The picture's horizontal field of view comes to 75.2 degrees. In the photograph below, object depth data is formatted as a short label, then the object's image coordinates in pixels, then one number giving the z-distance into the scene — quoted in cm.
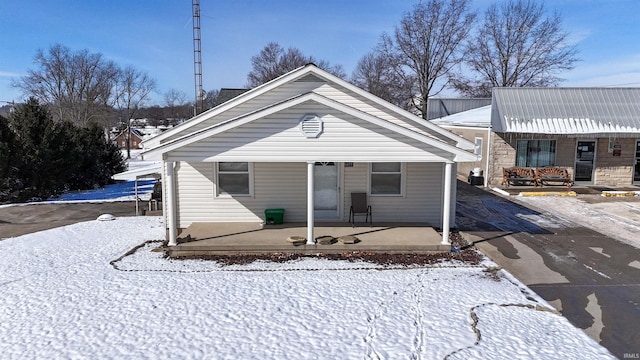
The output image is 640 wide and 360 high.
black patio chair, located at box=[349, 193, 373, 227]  1180
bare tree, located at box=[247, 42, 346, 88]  6016
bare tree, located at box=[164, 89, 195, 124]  8468
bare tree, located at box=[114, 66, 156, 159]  6288
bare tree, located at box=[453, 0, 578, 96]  4112
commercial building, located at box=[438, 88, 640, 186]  1936
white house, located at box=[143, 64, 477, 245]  973
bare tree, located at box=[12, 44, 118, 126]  4779
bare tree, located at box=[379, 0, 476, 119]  4100
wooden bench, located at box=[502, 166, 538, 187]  1950
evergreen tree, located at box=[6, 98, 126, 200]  2105
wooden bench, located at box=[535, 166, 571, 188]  1931
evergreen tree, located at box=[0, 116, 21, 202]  1992
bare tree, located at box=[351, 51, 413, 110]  4241
